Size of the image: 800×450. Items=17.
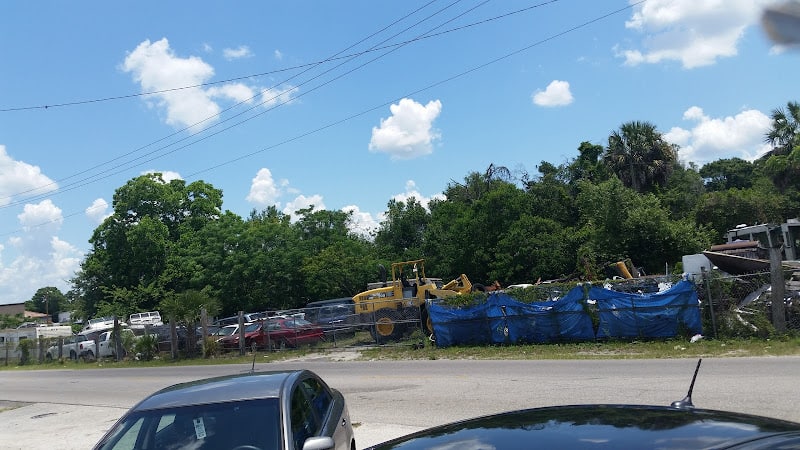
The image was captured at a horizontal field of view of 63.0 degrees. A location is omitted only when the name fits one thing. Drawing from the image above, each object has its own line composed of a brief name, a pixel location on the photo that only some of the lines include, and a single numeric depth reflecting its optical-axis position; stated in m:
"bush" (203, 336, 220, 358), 31.30
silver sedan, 4.79
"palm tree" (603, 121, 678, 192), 48.91
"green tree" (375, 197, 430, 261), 59.03
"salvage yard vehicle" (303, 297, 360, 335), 28.88
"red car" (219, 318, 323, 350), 29.75
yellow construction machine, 27.17
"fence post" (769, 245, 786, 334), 18.19
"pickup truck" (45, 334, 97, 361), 40.97
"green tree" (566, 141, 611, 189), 51.22
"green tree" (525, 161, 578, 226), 49.28
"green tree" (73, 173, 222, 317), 58.16
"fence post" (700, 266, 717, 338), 19.17
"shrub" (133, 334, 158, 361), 34.81
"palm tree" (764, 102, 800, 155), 45.49
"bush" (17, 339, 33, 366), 46.19
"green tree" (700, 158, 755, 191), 75.78
